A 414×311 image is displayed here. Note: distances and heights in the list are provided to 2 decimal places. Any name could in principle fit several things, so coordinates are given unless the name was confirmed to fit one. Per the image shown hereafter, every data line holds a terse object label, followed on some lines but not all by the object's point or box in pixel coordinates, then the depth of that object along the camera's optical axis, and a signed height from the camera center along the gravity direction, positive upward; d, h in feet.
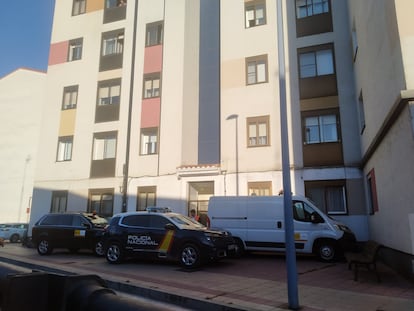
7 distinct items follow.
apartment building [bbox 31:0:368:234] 54.70 +20.95
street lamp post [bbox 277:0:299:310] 21.40 +2.40
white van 41.19 +0.37
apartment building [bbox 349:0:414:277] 27.66 +9.68
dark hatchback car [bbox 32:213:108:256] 49.49 -0.84
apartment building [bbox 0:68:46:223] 111.34 +28.46
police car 35.99 -1.24
